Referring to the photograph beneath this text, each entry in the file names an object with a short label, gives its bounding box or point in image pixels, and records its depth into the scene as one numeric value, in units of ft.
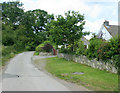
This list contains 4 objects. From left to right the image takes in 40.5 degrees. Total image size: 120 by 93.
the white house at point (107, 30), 78.16
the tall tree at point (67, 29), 71.72
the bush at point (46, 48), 116.94
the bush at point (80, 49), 61.46
